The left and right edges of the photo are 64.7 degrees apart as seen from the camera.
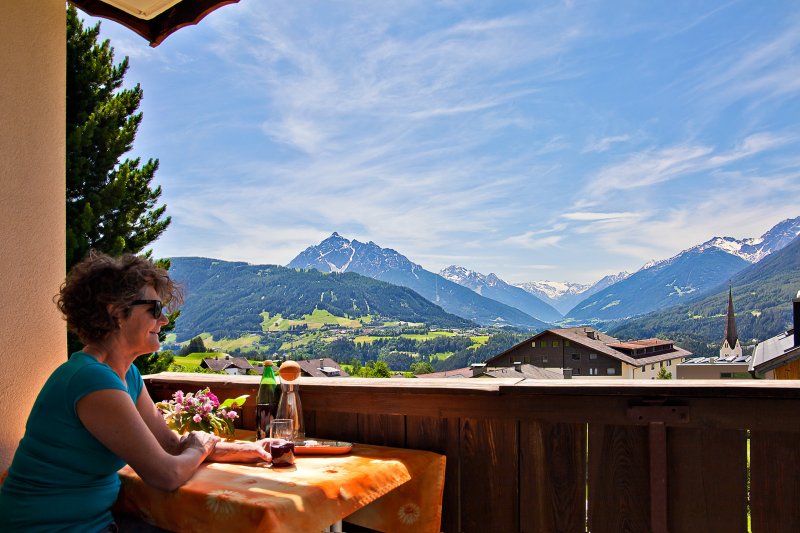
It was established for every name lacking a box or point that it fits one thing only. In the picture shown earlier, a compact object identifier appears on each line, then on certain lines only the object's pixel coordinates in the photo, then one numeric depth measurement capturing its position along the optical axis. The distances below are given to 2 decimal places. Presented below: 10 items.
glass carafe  1.98
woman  1.30
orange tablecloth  1.26
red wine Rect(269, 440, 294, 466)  1.59
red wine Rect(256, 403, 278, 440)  1.96
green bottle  1.96
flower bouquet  1.92
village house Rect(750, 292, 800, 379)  14.07
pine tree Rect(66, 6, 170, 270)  11.97
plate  1.76
